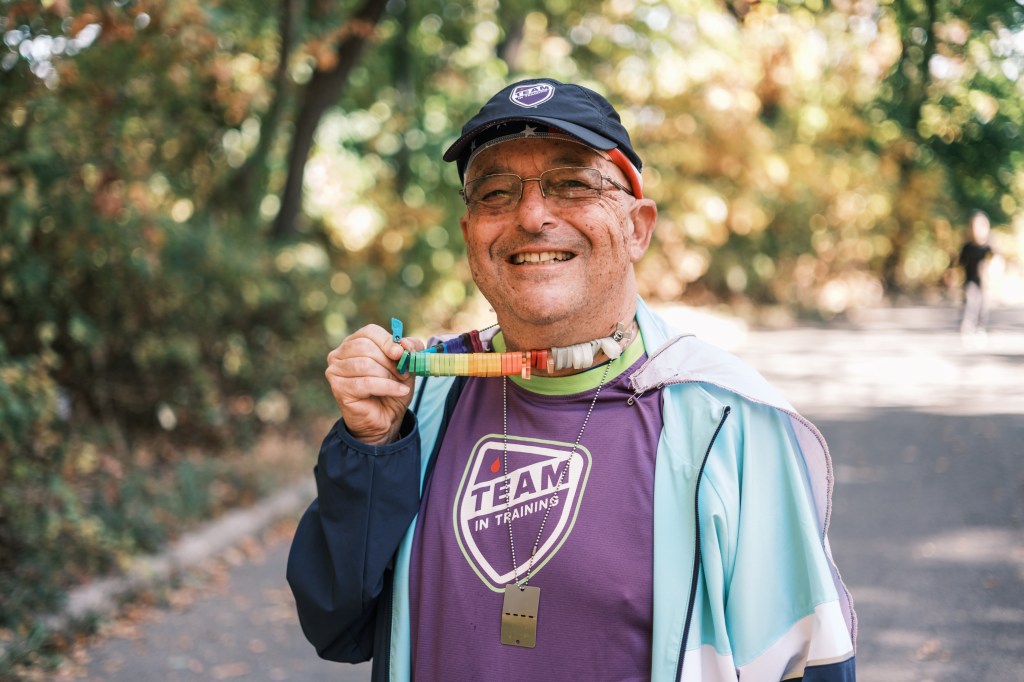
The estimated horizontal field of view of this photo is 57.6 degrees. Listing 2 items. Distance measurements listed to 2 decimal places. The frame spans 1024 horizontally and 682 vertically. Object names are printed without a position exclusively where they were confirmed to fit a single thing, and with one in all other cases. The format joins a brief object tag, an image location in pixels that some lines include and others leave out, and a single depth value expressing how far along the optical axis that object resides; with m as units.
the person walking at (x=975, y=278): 13.56
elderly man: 1.66
